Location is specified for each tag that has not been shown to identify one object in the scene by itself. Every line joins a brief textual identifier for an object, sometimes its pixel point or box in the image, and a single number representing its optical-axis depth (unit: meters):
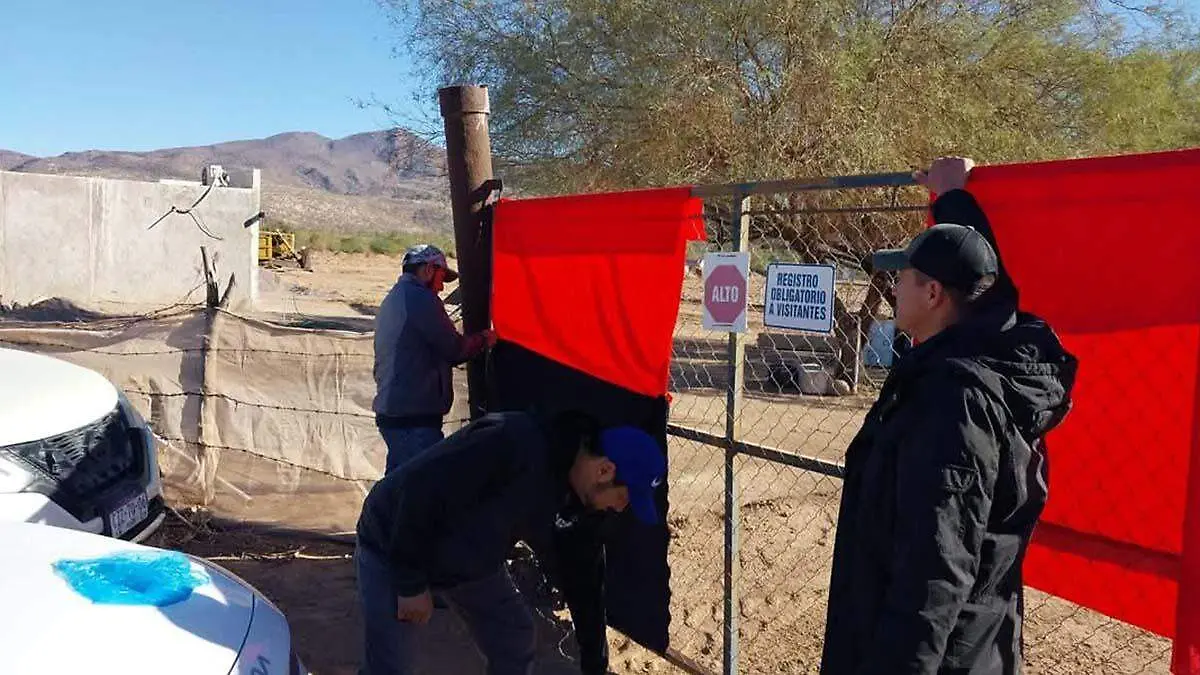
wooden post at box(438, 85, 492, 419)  4.91
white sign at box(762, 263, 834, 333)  3.09
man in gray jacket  4.87
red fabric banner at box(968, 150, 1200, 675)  2.15
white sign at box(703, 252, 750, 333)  3.43
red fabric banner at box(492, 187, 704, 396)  3.65
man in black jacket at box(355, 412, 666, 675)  2.75
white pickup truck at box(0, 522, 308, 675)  2.12
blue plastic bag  2.39
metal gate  3.73
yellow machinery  37.72
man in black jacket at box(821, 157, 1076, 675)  1.88
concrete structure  21.22
